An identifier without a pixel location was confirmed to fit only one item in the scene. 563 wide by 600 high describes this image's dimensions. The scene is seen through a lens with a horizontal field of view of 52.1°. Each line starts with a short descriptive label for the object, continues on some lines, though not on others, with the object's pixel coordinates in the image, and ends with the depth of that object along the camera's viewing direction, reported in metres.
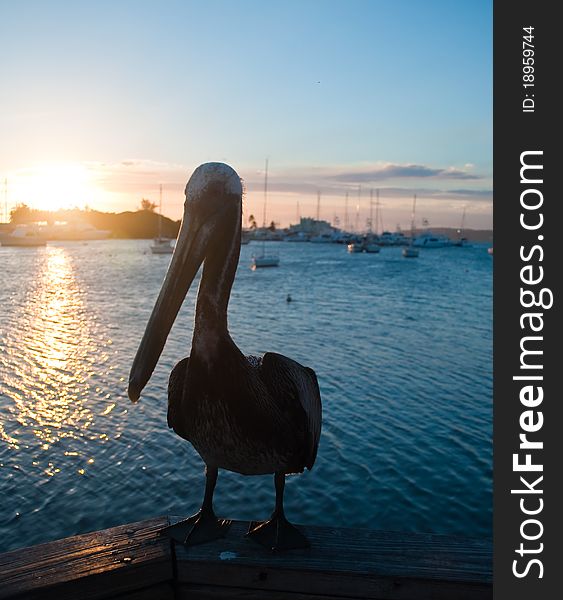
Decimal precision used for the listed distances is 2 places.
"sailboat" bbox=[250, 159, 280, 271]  54.46
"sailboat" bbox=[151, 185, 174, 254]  74.88
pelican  2.30
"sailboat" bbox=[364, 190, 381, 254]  93.19
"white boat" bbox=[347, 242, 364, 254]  92.92
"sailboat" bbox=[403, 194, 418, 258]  83.25
